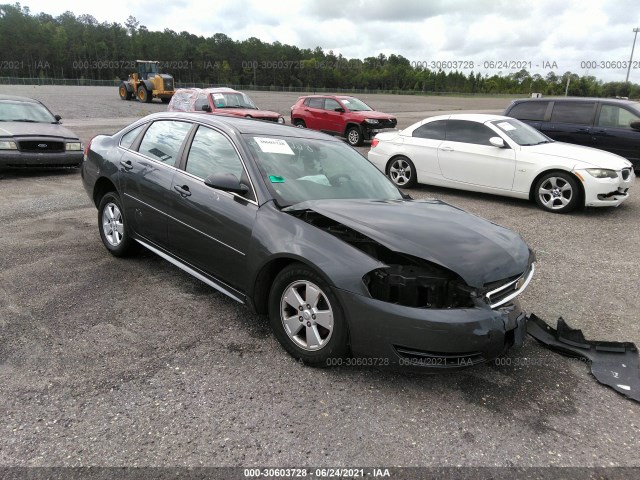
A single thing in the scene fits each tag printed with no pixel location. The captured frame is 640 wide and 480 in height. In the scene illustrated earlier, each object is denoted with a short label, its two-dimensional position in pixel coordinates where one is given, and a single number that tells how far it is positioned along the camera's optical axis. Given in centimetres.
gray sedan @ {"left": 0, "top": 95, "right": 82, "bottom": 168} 916
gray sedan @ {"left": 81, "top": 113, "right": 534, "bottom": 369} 284
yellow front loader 3269
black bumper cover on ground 318
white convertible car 765
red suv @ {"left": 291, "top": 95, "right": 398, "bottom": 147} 1616
